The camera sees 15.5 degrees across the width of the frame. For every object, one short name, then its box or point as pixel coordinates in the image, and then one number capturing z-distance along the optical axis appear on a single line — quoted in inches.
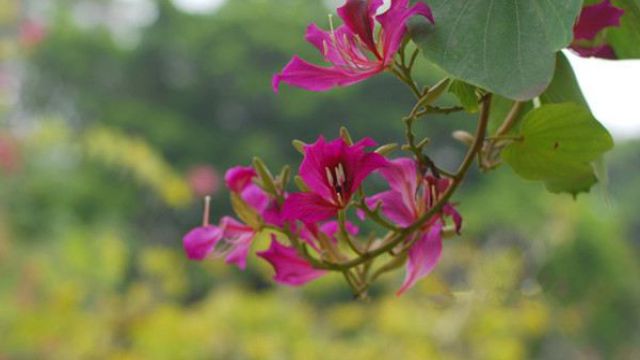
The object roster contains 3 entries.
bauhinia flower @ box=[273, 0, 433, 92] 53.4
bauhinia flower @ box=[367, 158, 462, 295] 55.5
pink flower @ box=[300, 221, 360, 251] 57.2
